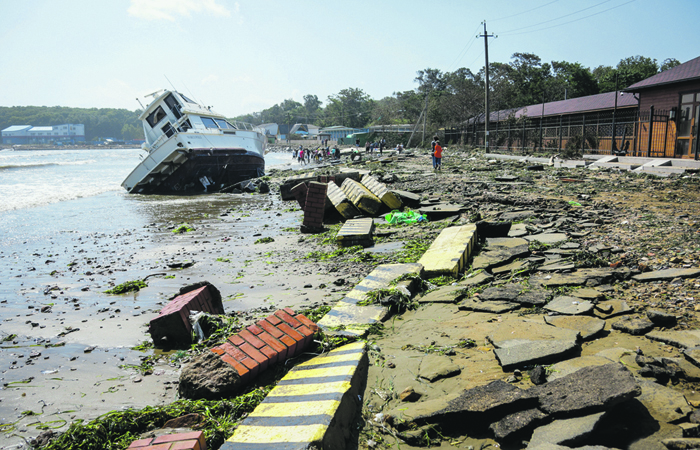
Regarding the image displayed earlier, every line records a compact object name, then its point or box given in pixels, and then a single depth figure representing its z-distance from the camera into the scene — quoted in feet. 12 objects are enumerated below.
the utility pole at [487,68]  90.38
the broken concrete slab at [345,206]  29.27
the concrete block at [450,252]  14.89
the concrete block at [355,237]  21.98
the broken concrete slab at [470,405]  6.86
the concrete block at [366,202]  29.27
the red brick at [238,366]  9.02
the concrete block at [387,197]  29.99
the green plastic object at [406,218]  26.10
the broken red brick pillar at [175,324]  11.77
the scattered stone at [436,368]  8.66
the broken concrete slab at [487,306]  11.37
